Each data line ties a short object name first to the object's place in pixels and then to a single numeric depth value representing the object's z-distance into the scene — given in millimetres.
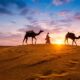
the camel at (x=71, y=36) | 22984
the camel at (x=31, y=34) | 22400
